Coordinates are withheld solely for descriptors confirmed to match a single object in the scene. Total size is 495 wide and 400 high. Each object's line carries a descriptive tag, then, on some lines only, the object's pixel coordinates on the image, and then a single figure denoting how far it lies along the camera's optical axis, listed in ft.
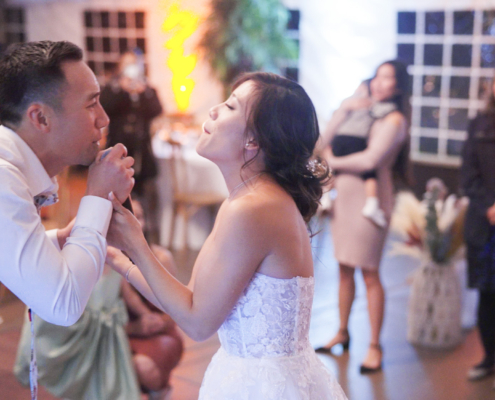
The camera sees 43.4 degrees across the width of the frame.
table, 18.21
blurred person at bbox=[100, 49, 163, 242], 17.42
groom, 3.76
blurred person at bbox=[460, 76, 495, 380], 10.19
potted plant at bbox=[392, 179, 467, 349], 11.72
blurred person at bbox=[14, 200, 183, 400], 7.76
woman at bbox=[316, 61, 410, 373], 10.48
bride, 4.41
